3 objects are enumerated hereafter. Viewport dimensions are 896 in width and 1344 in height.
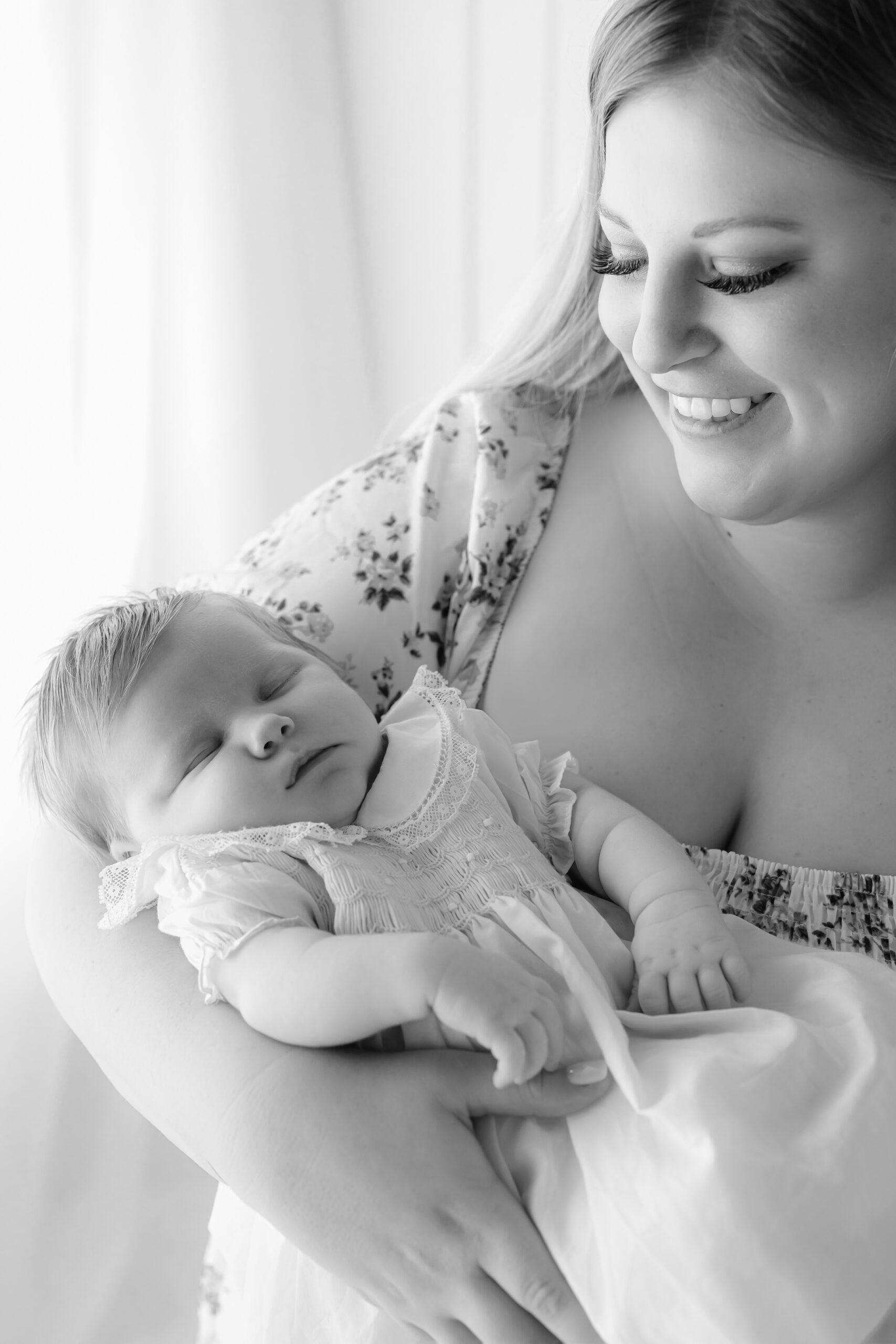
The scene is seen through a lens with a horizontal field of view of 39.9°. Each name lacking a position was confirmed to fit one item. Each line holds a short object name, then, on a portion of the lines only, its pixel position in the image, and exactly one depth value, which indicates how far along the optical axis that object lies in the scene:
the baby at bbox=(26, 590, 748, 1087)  1.00
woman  0.98
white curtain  1.79
